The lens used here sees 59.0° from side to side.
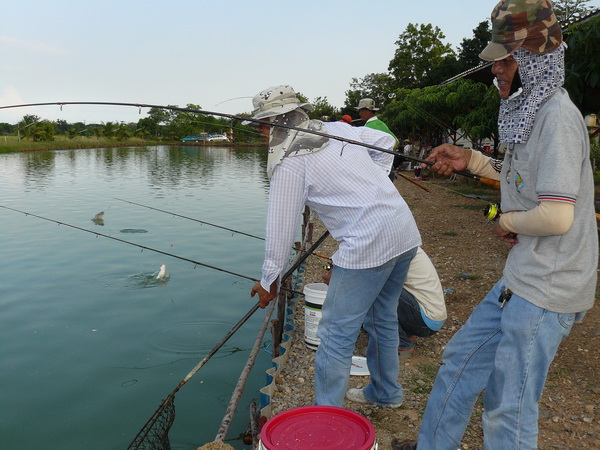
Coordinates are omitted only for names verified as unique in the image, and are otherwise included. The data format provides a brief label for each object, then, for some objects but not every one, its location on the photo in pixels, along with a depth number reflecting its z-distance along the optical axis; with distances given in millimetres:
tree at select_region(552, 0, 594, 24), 40062
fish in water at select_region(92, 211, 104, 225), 15067
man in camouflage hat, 1879
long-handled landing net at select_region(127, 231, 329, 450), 3234
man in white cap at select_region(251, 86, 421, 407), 2656
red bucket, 2041
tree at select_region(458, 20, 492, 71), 41125
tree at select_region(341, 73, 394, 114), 65588
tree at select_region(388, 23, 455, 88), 53031
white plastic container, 4359
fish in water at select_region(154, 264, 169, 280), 9445
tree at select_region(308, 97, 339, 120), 79250
